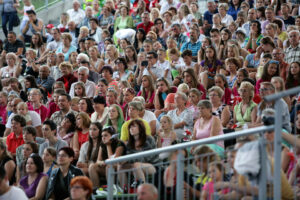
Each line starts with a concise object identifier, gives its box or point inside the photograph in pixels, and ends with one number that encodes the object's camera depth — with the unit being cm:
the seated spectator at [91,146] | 1706
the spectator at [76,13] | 3438
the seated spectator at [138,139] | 1571
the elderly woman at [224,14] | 2911
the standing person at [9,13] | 3370
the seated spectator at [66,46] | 2880
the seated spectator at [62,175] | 1575
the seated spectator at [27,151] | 1682
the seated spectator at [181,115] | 1824
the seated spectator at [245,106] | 1766
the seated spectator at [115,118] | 1829
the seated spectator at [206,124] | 1654
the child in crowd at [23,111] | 2018
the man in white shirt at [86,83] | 2269
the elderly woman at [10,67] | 2715
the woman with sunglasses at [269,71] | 1904
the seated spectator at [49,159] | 1665
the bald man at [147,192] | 1131
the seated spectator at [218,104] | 1827
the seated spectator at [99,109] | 1943
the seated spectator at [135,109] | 1796
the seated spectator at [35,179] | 1583
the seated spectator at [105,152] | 1600
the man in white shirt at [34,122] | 2027
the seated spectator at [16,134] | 1899
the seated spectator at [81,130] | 1836
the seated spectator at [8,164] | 1701
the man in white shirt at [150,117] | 1817
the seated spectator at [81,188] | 1291
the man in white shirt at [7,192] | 1340
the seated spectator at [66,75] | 2396
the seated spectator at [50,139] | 1811
